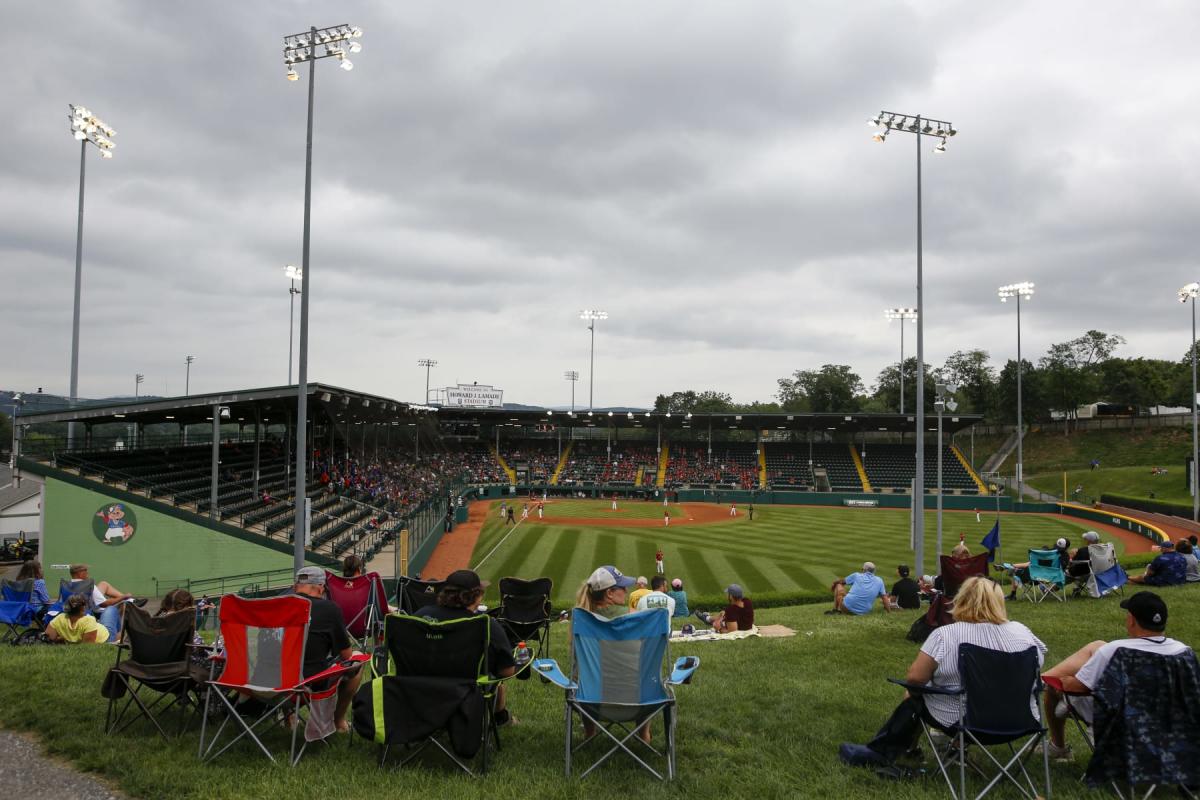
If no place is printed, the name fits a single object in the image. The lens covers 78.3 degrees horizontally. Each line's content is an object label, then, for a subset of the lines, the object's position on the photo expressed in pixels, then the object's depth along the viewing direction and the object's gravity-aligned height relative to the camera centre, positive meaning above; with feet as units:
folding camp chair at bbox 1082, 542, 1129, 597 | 41.01 -7.90
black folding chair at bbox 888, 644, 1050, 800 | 14.98 -5.41
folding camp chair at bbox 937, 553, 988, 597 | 34.40 -6.55
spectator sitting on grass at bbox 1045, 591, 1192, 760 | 15.14 -4.44
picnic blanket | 34.91 -10.17
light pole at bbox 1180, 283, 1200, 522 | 119.90 +22.72
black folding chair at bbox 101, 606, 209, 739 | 18.61 -6.40
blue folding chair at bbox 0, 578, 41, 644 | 32.94 -8.83
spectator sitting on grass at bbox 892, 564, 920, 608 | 43.80 -9.72
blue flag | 54.70 -8.23
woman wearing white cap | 18.90 -4.50
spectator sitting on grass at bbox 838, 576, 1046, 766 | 15.69 -4.58
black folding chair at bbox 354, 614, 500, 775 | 16.26 -5.97
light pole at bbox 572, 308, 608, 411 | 265.54 +38.37
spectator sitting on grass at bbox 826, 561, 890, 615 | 43.34 -9.82
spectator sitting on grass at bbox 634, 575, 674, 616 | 27.28 -6.57
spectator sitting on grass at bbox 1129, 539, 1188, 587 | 41.42 -7.86
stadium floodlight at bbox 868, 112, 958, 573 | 65.46 +15.23
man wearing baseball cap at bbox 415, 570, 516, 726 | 18.44 -4.57
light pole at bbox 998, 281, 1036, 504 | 155.74 +29.88
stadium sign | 291.99 +10.45
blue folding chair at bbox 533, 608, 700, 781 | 16.49 -5.56
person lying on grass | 37.11 -9.57
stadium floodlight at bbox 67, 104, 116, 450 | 89.20 +34.71
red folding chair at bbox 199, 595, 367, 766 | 17.10 -5.44
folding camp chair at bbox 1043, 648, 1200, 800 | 14.49 -5.86
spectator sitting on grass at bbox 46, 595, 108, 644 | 29.78 -8.70
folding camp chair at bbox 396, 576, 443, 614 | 27.35 -6.46
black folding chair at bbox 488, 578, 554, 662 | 28.02 -7.28
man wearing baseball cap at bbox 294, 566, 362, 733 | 18.21 -5.65
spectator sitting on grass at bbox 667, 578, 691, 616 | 40.65 -9.60
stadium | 15.61 -7.75
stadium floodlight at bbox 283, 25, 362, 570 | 54.13 +27.08
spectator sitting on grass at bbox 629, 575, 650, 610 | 30.43 -7.33
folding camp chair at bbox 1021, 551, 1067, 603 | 42.45 -8.24
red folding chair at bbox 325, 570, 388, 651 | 25.75 -6.30
